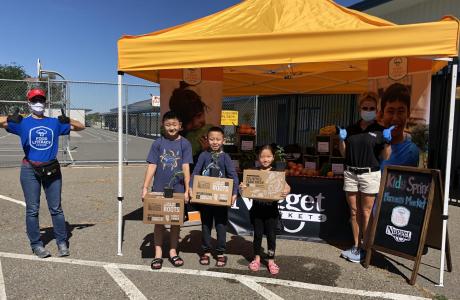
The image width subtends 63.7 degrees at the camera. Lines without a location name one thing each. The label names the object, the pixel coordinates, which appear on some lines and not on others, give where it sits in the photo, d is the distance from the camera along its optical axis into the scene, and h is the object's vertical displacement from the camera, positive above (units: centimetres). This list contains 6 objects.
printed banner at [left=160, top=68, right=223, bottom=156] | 609 +50
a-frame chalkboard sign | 395 -89
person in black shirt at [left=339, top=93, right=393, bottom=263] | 428 -35
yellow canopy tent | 360 +95
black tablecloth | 507 -112
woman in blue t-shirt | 416 -44
